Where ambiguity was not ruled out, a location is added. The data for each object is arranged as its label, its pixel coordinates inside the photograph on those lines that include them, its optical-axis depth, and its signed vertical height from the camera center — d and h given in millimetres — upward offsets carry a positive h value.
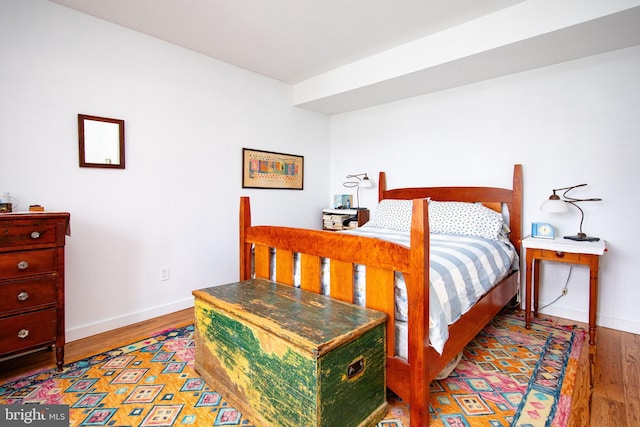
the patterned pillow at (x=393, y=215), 3041 -87
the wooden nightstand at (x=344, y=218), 3805 -144
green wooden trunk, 1248 -646
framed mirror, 2334 +462
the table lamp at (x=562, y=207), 2457 +7
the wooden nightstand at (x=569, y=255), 2258 -340
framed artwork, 3395 +397
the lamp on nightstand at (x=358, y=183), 3793 +282
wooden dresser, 1732 -431
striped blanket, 1533 -392
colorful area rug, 1531 -979
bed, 1399 -387
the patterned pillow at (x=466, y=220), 2736 -110
